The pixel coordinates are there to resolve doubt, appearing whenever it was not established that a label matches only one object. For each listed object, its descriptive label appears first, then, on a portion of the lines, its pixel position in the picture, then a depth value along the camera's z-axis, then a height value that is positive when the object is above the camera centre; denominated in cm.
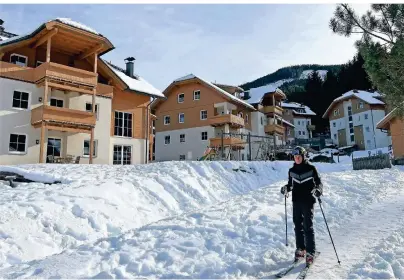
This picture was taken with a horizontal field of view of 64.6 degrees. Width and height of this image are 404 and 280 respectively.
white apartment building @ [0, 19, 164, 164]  1908 +451
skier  563 -59
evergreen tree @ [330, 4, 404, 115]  917 +362
